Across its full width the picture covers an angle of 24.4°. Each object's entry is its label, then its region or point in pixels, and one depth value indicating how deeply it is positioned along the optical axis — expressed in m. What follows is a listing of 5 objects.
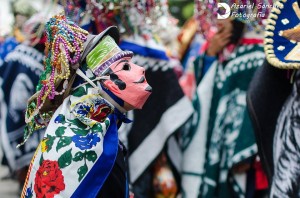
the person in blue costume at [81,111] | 2.48
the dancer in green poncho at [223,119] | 4.26
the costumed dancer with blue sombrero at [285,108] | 2.97
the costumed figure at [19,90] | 4.68
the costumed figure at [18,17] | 5.74
